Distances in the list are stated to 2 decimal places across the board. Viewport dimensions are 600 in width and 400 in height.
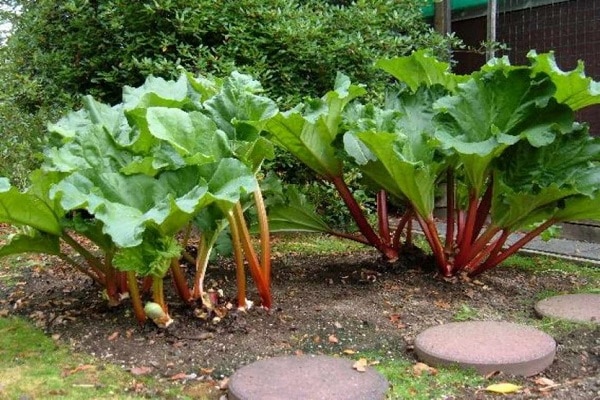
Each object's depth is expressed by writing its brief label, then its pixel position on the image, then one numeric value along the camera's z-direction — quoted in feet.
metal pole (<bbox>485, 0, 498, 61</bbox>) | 18.92
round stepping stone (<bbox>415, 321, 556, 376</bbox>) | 7.61
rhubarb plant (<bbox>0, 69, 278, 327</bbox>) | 7.61
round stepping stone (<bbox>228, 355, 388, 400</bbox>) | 6.75
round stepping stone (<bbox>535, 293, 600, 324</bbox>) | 9.64
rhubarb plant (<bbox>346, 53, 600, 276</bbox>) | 9.70
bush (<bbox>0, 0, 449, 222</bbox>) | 14.38
